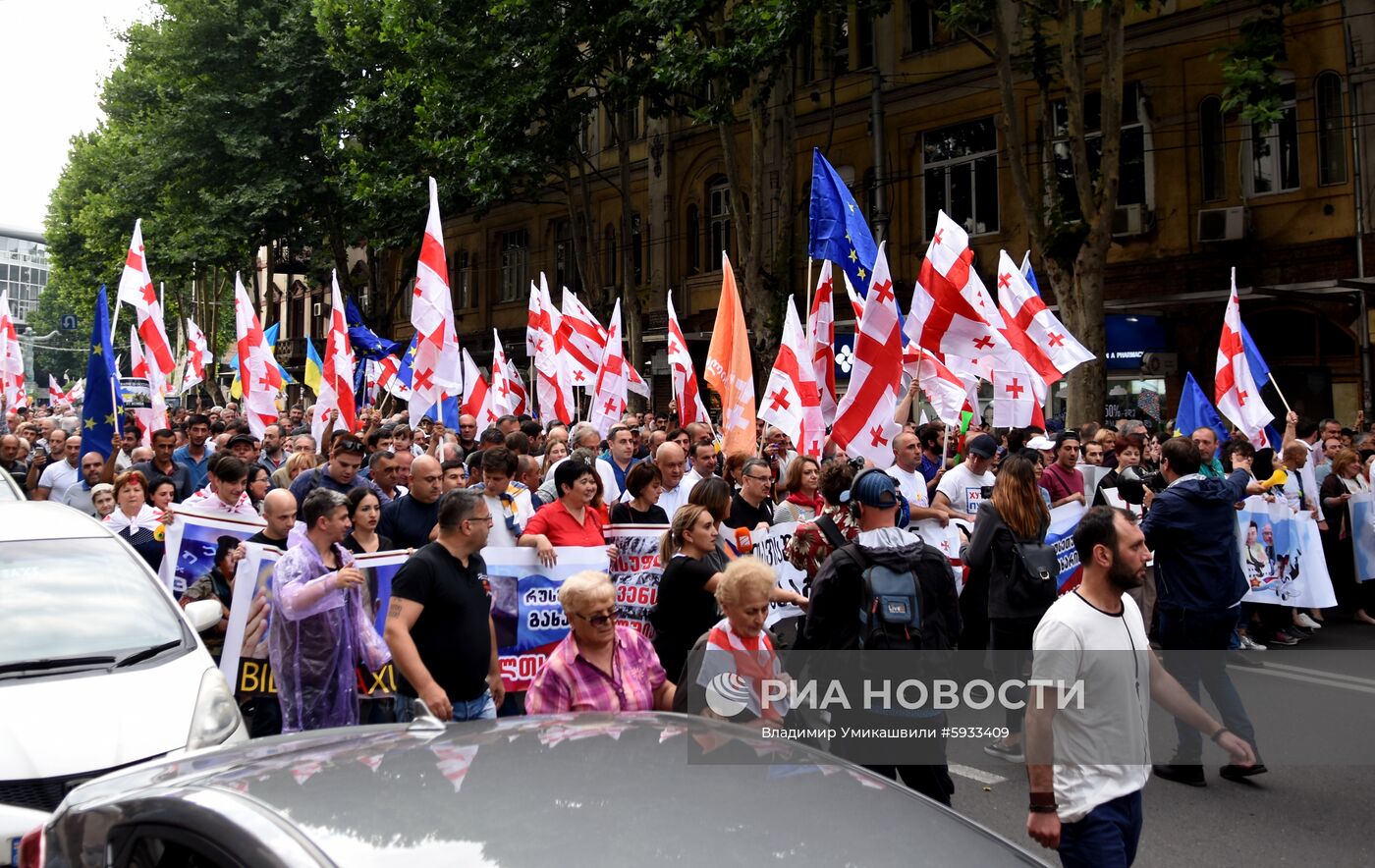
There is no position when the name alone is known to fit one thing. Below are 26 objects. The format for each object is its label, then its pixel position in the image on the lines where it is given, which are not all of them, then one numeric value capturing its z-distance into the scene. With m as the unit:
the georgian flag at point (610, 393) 14.70
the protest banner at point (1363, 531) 11.46
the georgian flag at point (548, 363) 16.38
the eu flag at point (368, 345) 24.86
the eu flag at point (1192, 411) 12.43
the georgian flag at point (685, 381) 13.99
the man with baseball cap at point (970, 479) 9.02
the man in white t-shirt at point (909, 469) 9.13
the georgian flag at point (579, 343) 16.53
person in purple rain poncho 5.62
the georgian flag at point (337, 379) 12.70
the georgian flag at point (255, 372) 14.12
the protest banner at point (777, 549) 7.64
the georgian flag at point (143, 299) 13.20
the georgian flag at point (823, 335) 11.64
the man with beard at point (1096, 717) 3.78
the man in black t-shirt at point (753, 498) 7.97
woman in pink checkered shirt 4.21
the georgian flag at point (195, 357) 28.53
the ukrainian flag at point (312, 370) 21.27
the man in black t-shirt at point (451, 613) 5.00
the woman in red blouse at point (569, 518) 6.72
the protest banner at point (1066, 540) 8.27
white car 4.51
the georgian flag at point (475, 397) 14.37
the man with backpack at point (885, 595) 4.57
